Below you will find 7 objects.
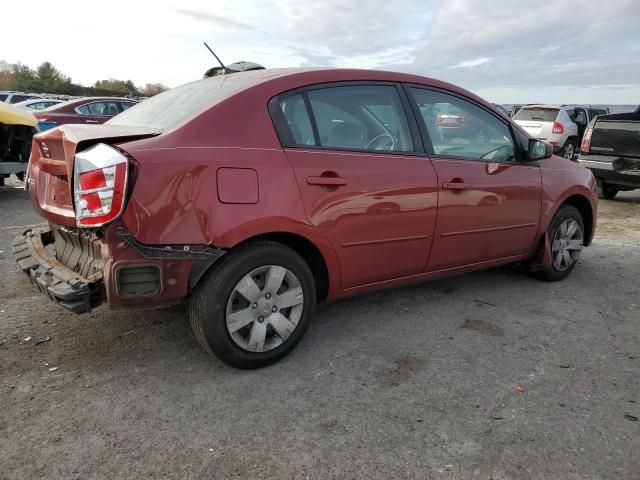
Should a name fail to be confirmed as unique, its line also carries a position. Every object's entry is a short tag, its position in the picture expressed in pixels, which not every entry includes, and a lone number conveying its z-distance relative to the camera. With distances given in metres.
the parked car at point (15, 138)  7.21
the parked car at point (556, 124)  14.94
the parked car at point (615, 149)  8.39
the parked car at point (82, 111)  11.83
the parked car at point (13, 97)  19.02
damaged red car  2.59
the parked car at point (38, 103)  15.38
